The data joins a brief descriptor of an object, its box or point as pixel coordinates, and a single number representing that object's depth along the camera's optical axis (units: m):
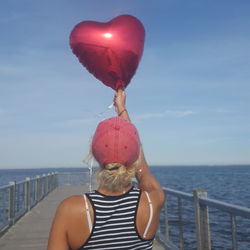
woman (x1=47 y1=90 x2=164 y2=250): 1.75
